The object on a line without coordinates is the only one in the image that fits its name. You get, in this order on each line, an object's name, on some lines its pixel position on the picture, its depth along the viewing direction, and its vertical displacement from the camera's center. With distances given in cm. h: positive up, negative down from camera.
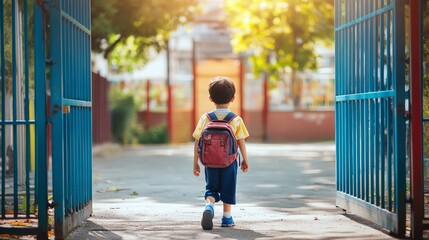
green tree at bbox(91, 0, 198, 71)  2016 +210
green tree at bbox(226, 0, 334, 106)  2369 +223
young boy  890 -45
